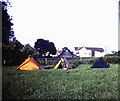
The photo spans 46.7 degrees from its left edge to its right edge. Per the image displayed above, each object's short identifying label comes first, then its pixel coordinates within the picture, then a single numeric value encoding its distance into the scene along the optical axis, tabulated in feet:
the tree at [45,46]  151.02
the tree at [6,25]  72.94
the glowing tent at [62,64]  53.33
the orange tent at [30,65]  48.12
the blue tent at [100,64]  55.99
